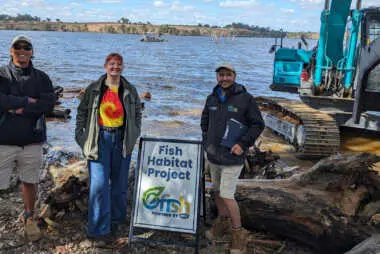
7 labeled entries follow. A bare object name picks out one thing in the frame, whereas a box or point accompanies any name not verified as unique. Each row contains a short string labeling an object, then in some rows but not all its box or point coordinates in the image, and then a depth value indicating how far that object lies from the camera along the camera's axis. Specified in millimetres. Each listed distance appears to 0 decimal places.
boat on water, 134625
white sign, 4922
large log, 4629
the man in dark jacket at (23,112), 4668
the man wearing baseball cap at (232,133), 4703
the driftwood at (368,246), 3944
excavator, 9508
